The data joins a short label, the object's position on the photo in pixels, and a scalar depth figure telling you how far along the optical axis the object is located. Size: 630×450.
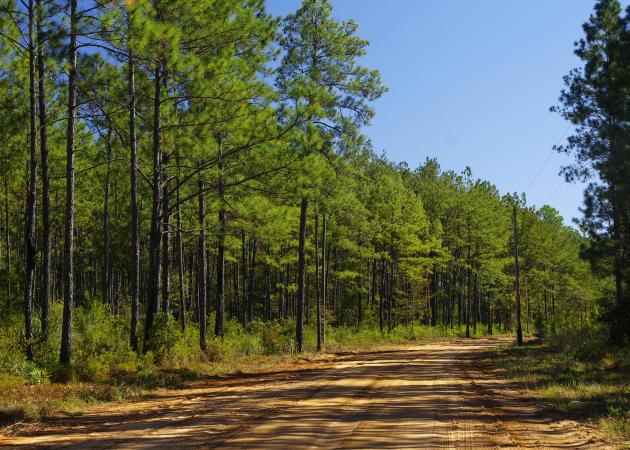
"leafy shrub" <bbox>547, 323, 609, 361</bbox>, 21.20
